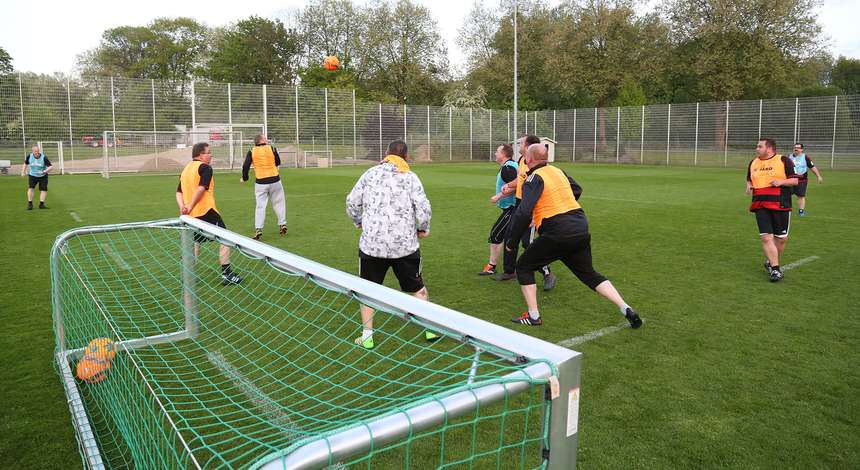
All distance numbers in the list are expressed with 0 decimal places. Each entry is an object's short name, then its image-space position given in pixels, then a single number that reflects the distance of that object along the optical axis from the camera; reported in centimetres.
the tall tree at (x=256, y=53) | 6272
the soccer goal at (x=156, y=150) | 2753
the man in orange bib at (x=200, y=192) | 732
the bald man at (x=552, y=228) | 548
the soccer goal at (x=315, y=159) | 3450
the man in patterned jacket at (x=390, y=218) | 507
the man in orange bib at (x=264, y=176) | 1050
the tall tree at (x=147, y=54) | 6669
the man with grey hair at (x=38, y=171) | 1481
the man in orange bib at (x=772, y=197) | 756
